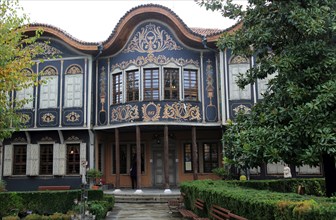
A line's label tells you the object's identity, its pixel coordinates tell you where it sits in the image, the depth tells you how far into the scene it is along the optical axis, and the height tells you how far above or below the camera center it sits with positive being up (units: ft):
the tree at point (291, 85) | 24.38 +4.93
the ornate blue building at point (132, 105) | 60.08 +8.53
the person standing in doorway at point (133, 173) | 63.52 -2.85
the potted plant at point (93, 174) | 60.08 -2.77
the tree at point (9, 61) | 39.50 +10.71
